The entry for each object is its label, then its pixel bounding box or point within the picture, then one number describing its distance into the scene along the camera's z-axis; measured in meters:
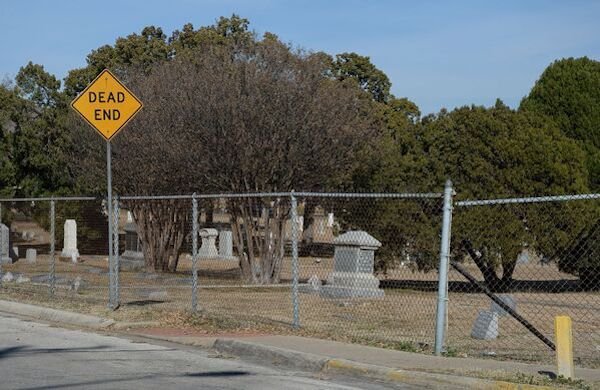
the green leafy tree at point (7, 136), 38.00
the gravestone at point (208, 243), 27.67
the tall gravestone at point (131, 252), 27.77
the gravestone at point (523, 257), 22.66
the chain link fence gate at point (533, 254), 18.66
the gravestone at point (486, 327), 12.88
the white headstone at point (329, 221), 21.87
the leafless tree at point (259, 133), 20.81
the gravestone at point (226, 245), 25.22
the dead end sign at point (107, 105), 14.81
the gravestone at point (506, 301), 13.41
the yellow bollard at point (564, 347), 8.59
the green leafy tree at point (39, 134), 38.16
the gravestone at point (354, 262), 19.00
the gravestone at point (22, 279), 20.89
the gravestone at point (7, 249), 30.44
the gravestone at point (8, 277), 21.66
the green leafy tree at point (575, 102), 26.00
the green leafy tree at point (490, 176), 21.98
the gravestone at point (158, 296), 17.29
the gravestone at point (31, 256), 31.12
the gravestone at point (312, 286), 18.64
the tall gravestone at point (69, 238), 32.50
